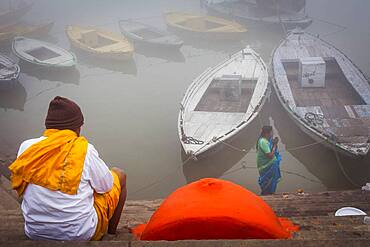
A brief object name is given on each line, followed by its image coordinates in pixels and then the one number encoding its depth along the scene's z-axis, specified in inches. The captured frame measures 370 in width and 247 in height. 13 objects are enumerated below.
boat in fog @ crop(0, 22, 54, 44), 840.9
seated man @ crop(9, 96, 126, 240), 105.0
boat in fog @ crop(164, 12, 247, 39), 815.7
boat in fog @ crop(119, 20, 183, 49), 764.0
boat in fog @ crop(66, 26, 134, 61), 703.7
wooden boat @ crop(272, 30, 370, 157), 358.9
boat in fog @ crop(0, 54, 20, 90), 598.2
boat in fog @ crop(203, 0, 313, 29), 847.7
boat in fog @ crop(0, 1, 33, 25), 1029.8
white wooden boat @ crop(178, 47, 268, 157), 365.4
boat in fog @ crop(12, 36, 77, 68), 668.1
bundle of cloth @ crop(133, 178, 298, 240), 101.7
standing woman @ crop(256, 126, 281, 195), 263.3
